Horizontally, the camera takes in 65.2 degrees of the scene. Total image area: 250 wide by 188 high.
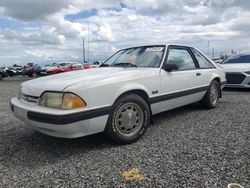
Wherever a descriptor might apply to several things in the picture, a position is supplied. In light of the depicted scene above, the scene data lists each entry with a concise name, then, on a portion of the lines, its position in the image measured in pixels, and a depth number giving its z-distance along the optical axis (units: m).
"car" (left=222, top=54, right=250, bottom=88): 5.92
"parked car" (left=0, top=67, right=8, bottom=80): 16.60
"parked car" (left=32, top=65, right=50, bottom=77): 19.63
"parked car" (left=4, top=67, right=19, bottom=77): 19.97
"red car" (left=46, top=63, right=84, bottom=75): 17.51
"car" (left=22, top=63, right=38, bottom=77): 19.68
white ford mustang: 2.25
